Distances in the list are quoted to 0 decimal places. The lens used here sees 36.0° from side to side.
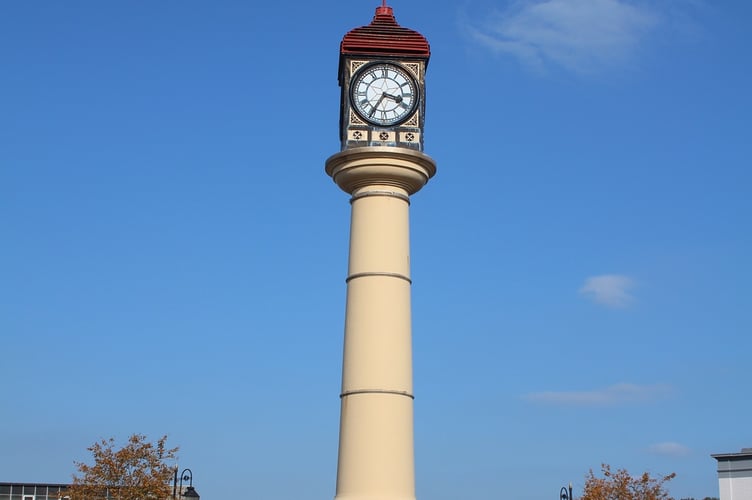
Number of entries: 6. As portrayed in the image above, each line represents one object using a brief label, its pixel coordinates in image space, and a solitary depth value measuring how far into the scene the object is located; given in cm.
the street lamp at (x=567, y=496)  3919
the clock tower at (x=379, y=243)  2853
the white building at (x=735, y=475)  5775
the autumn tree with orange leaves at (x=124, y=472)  4475
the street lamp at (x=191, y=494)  3306
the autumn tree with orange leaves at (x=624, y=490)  4566
